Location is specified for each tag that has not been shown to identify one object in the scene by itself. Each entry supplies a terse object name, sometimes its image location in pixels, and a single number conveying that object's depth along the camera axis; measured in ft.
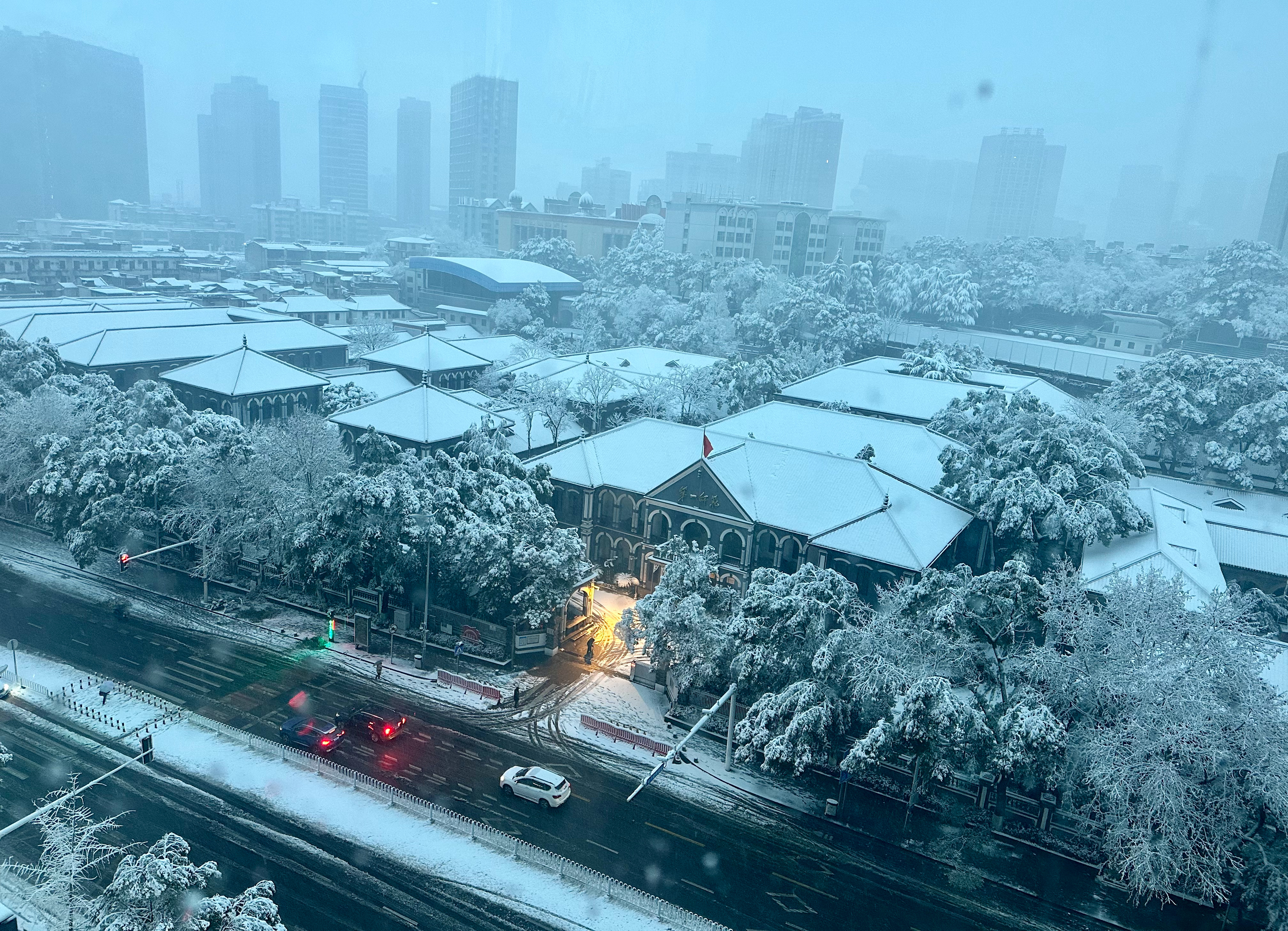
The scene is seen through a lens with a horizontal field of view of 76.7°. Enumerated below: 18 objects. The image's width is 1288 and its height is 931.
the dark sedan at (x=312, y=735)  118.32
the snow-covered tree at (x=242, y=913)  62.23
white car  109.40
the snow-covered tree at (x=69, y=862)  71.51
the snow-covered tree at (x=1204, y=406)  241.35
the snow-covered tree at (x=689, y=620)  127.65
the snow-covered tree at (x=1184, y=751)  90.38
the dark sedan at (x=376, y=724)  122.72
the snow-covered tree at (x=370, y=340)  367.66
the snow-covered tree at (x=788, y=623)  119.14
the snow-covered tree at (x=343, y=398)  250.98
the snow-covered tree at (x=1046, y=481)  152.87
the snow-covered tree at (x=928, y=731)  100.42
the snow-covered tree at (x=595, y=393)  253.65
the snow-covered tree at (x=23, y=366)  226.79
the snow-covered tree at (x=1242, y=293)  368.48
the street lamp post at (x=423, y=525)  144.87
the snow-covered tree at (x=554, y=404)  236.84
